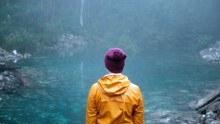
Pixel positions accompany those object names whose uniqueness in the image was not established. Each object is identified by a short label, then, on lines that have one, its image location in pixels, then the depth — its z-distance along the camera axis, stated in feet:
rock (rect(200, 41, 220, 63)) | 65.89
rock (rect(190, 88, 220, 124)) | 22.19
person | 8.46
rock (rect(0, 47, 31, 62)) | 51.43
